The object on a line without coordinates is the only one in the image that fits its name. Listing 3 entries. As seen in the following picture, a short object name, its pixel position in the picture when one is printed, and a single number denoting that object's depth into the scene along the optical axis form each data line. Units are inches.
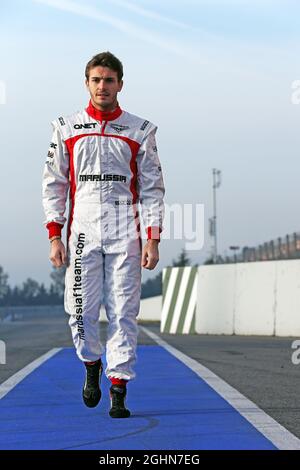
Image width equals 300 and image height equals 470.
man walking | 250.7
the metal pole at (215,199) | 3024.1
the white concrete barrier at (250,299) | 773.9
